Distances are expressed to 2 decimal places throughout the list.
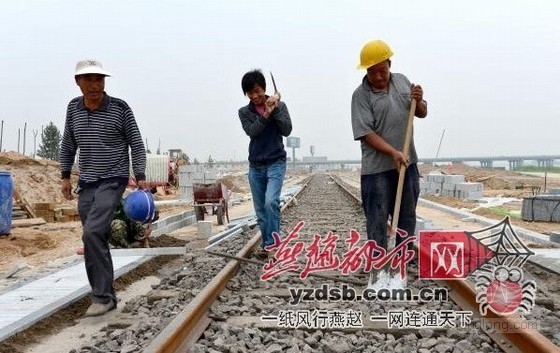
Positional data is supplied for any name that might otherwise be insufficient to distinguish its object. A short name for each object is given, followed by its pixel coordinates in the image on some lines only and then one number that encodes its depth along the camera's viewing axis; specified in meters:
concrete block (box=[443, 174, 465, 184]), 18.91
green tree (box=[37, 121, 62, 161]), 54.86
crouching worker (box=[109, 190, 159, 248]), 6.80
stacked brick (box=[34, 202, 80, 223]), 13.81
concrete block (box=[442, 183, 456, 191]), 18.77
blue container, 10.19
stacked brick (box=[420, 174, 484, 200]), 17.30
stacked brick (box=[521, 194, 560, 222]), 10.69
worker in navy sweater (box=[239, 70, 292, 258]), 5.41
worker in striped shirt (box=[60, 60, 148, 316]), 4.10
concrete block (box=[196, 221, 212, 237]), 8.82
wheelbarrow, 10.48
